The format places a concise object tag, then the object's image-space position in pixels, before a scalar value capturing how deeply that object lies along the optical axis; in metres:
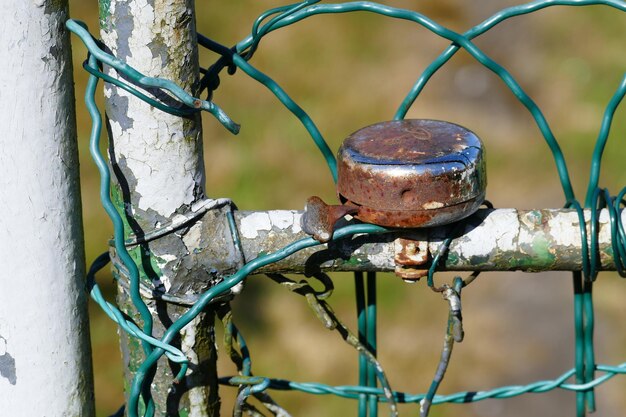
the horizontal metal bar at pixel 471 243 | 1.63
